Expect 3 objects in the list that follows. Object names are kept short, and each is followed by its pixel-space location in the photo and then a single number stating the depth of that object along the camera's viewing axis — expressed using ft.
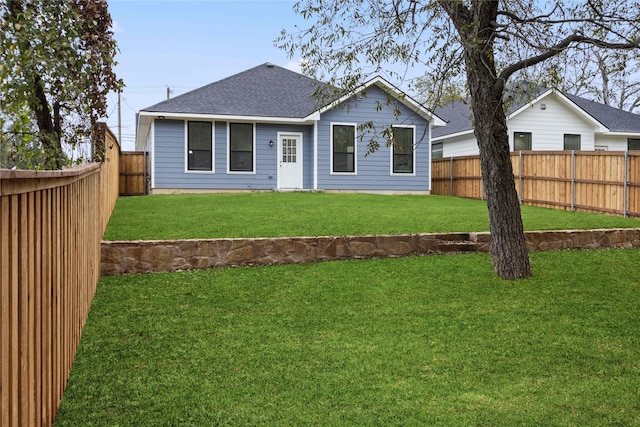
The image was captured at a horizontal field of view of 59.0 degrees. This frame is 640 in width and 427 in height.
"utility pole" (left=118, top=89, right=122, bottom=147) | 120.19
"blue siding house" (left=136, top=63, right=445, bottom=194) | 58.59
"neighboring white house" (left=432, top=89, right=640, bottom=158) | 72.33
